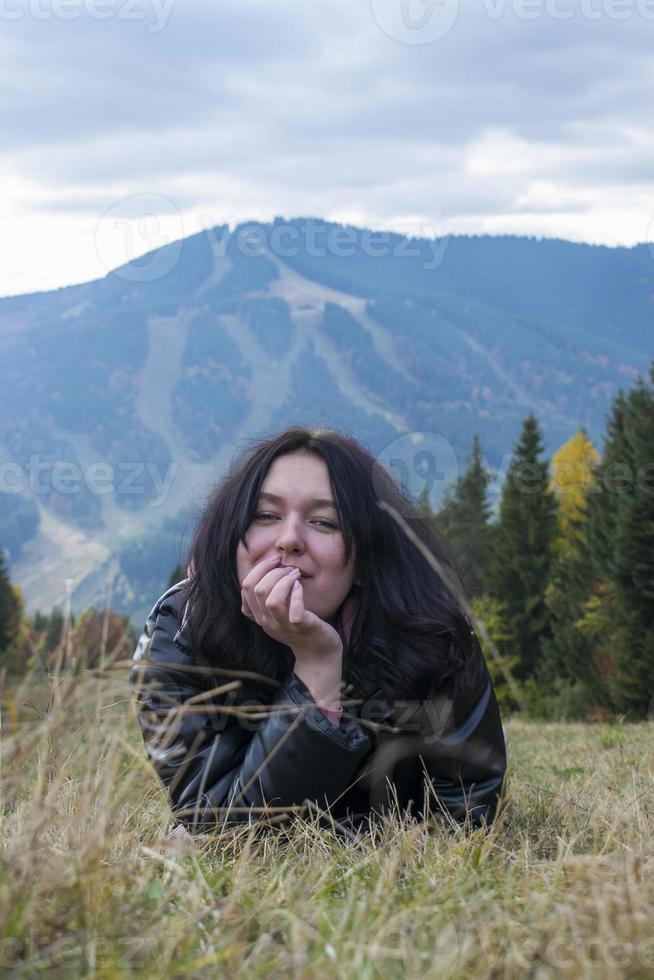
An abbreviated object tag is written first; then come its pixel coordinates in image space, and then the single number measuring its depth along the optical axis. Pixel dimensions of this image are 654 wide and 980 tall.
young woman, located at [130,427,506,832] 3.30
